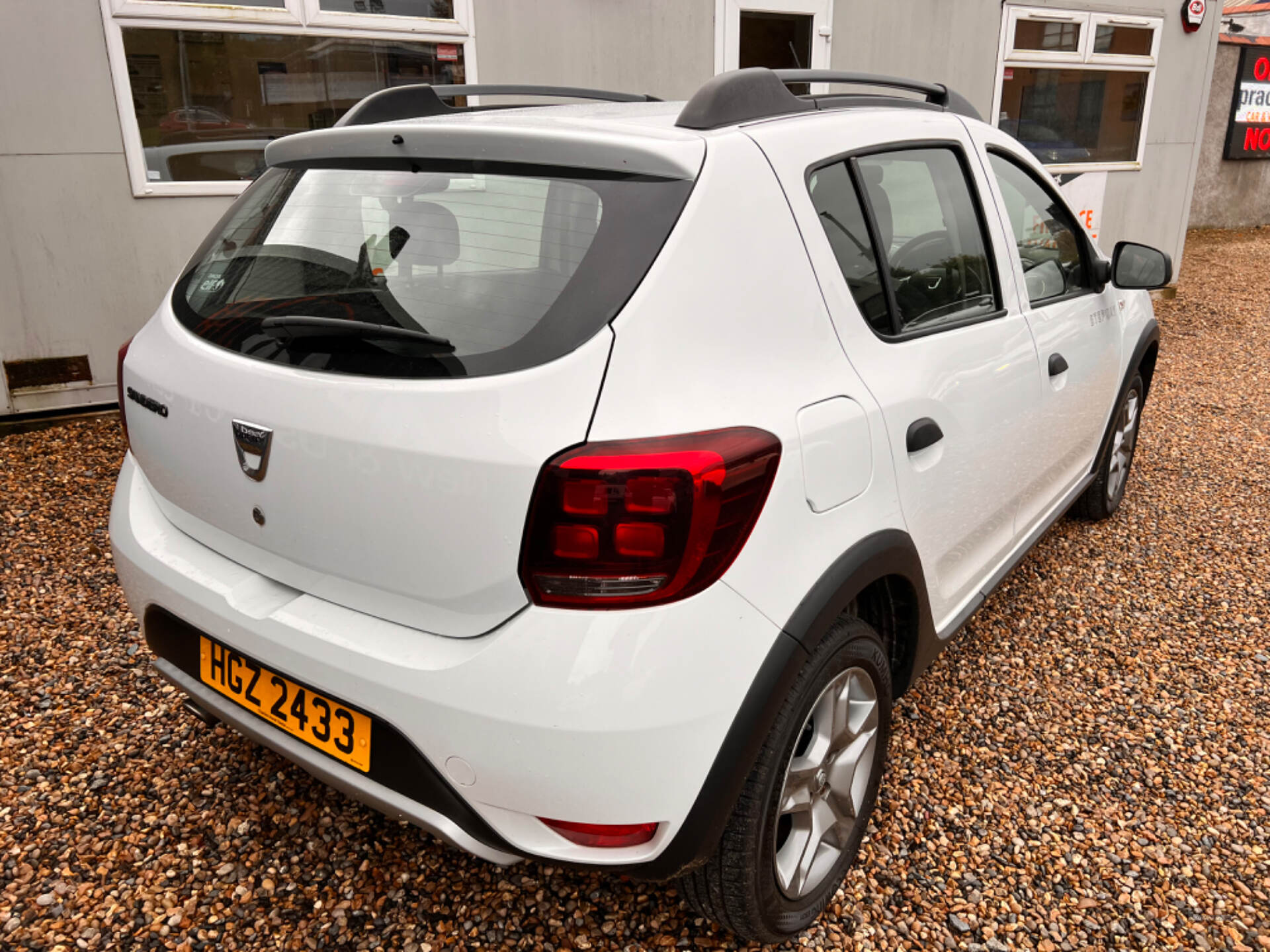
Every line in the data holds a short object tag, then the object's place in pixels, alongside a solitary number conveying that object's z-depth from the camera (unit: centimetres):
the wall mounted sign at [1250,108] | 1605
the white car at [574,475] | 149
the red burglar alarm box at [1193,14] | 929
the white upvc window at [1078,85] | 851
